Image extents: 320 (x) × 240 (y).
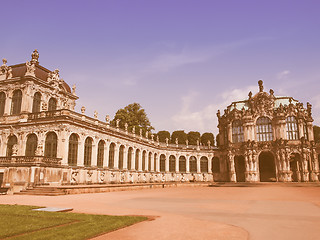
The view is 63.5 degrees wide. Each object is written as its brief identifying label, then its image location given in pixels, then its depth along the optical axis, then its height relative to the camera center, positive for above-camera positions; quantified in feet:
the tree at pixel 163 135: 256.93 +31.57
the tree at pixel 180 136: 257.14 +30.41
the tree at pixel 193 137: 261.85 +29.75
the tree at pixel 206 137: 264.09 +30.00
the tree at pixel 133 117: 201.77 +38.67
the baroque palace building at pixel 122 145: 105.70 +12.34
